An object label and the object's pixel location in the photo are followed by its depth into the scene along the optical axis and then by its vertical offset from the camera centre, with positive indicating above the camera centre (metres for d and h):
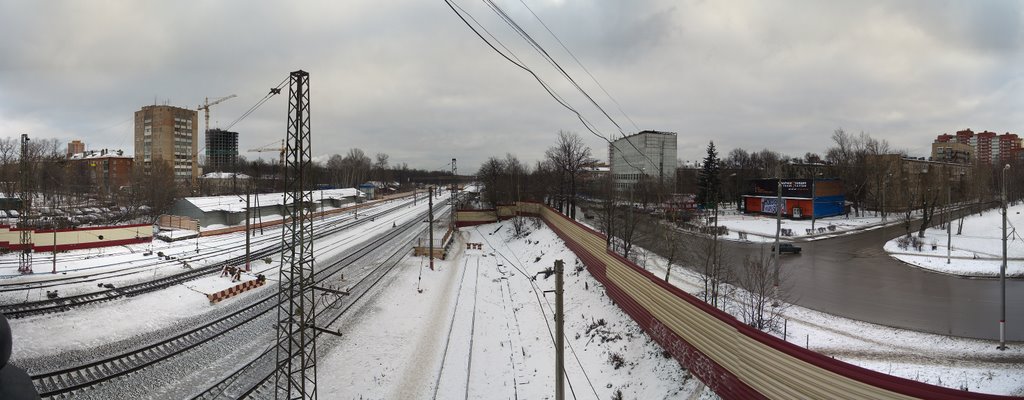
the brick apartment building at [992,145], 172.74 +19.60
